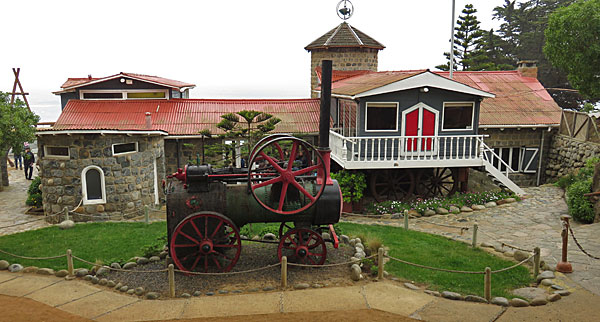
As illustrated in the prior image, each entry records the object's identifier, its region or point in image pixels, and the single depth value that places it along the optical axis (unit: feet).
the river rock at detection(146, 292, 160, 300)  27.78
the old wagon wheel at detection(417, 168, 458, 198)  55.52
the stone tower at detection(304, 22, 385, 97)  77.87
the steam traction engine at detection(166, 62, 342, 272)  29.86
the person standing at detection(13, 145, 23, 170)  88.74
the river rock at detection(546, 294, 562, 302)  26.58
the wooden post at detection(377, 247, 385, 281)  29.79
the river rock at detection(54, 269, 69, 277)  31.48
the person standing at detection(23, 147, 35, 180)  74.44
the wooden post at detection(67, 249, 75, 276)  31.09
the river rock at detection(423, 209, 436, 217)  49.19
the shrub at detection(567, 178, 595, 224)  42.75
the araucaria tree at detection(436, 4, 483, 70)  107.76
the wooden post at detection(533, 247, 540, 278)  30.07
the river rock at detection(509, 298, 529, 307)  26.13
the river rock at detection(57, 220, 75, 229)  43.45
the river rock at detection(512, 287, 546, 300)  27.17
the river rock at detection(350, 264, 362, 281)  29.66
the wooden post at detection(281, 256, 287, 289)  28.37
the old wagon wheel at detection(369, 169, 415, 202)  53.83
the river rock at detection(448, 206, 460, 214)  49.24
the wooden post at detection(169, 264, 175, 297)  27.49
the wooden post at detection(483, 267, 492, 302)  26.53
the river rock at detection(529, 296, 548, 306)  26.25
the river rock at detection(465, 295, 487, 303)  26.73
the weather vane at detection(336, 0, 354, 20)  82.12
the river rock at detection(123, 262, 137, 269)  32.48
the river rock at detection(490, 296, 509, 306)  26.21
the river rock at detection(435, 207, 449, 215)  49.16
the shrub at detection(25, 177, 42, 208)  54.60
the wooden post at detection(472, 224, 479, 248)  36.50
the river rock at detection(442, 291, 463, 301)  27.14
